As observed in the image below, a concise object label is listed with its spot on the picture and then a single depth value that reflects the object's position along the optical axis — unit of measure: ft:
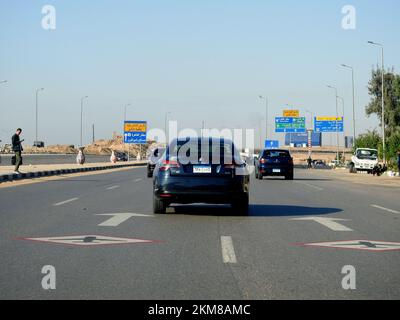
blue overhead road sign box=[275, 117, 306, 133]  258.57
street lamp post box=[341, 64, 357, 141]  203.08
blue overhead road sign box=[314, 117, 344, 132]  250.16
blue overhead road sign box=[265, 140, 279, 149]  315.99
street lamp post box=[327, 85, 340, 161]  249.71
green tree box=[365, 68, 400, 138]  258.37
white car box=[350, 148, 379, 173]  178.40
